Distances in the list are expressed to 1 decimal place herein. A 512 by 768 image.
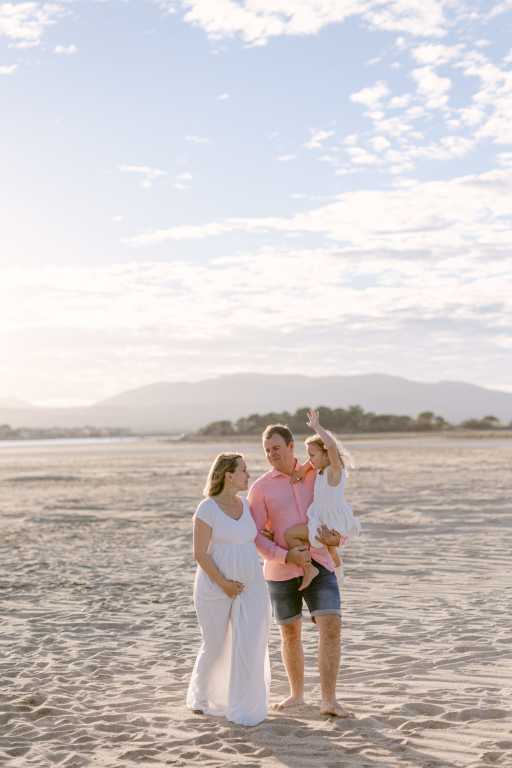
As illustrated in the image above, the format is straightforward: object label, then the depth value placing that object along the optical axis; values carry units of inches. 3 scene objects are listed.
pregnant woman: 240.2
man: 243.1
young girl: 240.5
